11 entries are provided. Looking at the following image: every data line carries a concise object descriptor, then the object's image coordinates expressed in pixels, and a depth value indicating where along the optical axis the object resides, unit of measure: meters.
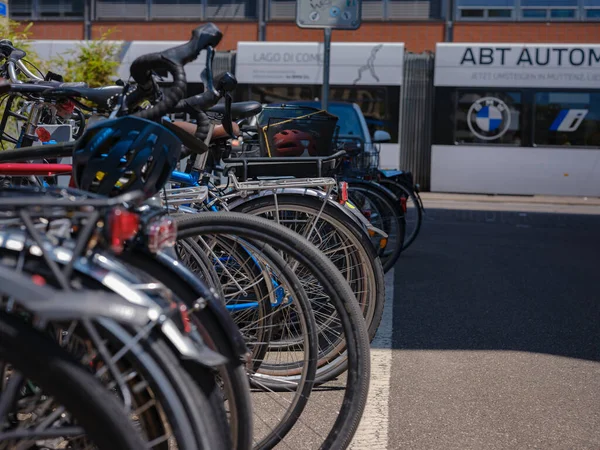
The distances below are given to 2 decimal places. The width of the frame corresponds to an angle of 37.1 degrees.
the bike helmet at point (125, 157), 2.21
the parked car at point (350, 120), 10.30
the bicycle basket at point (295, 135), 5.18
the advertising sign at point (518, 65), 17.17
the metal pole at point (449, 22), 23.41
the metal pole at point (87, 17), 25.25
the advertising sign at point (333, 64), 17.38
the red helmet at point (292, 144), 5.18
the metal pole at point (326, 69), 9.62
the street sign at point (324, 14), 9.39
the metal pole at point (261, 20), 24.06
